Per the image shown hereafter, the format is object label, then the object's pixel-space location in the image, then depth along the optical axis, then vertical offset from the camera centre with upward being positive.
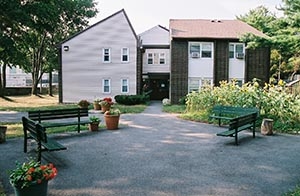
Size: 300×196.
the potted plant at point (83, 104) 21.30 -1.54
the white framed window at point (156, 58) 32.78 +2.85
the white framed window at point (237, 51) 25.88 +2.94
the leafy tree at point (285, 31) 13.98 +2.74
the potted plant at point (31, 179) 4.38 -1.46
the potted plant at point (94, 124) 11.91 -1.67
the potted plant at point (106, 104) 17.59 -1.28
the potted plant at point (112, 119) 12.32 -1.52
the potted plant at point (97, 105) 21.26 -1.60
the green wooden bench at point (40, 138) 6.96 -1.37
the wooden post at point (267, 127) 11.28 -1.65
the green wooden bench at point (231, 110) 12.41 -1.16
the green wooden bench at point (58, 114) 10.93 -1.24
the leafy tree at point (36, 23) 20.05 +4.89
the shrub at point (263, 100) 12.60 -0.79
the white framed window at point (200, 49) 25.52 +3.03
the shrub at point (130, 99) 25.62 -1.40
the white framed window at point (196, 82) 25.73 +0.15
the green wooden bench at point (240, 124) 9.38 -1.35
